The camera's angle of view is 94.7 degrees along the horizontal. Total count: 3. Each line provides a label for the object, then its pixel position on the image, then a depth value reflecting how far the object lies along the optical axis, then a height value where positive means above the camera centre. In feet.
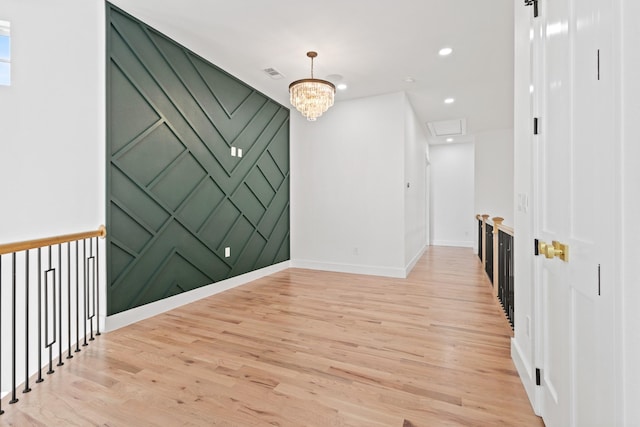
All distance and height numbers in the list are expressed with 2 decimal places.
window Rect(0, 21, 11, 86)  7.96 +4.51
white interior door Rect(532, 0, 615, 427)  2.80 +0.12
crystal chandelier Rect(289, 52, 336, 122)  11.27 +4.64
